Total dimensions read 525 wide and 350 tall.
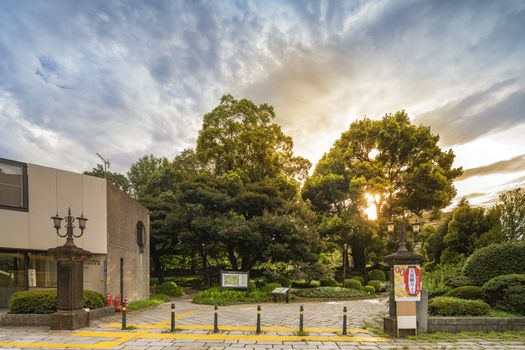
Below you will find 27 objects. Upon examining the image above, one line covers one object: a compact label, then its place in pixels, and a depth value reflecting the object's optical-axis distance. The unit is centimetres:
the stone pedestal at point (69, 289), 1065
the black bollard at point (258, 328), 1012
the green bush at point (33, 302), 1160
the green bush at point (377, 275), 2977
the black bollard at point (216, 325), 1025
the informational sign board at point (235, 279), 1950
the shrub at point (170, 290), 2364
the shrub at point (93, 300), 1264
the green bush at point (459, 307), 1095
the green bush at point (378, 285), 2628
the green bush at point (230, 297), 1816
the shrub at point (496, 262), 1284
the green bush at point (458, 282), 1353
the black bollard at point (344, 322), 1007
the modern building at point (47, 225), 1356
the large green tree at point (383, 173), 3025
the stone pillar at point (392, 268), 1020
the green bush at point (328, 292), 2127
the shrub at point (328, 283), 2534
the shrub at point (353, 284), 2491
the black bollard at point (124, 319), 1065
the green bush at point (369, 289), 2433
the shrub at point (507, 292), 1112
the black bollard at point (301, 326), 1013
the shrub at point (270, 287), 2055
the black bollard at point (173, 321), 1030
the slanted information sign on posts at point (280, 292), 1855
